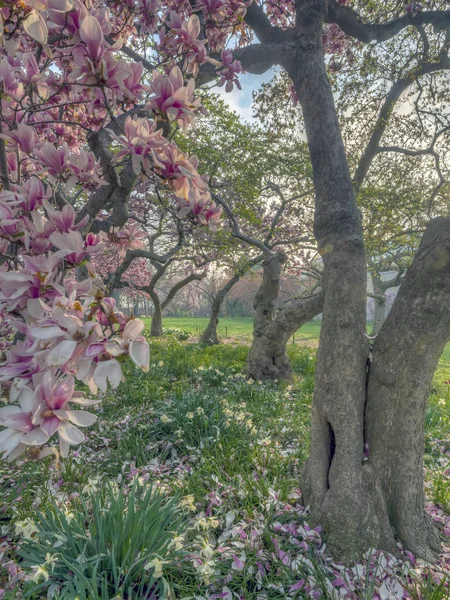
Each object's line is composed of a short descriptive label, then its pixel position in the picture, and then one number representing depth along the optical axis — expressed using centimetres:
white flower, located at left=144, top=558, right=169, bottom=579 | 162
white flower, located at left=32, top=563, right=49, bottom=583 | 158
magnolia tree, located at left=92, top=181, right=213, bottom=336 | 822
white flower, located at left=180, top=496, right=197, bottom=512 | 230
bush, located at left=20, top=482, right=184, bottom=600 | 169
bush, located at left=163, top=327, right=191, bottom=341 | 1422
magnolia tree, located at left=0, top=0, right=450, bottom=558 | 95
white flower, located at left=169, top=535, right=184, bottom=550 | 189
